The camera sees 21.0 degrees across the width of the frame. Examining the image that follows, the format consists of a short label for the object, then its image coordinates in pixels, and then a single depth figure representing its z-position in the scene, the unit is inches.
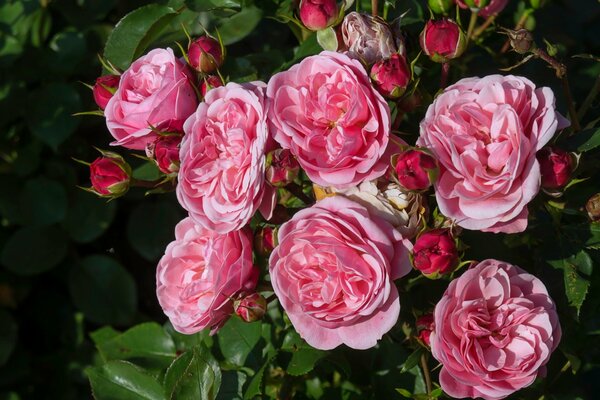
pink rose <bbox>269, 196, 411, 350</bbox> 34.4
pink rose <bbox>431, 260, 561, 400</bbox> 34.8
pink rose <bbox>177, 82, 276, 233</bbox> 34.9
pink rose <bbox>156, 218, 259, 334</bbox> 35.9
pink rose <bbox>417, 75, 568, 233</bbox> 33.9
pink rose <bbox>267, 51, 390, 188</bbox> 34.7
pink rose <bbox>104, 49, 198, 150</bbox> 36.6
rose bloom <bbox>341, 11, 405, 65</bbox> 36.0
